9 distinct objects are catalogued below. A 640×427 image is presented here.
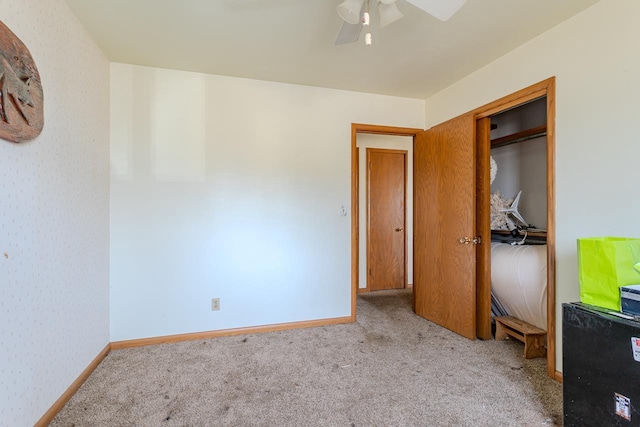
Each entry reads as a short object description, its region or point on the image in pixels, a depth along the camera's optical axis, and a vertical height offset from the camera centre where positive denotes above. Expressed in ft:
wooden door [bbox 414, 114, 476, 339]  8.45 -0.40
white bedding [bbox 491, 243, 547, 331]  7.38 -1.89
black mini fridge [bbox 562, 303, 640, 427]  3.97 -2.35
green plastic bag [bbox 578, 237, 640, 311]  4.19 -0.85
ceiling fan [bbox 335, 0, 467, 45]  4.15 +3.21
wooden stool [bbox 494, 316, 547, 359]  7.30 -3.29
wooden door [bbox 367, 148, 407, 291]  13.85 -0.30
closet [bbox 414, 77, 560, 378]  8.38 +0.07
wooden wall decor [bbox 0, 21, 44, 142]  4.06 +1.88
